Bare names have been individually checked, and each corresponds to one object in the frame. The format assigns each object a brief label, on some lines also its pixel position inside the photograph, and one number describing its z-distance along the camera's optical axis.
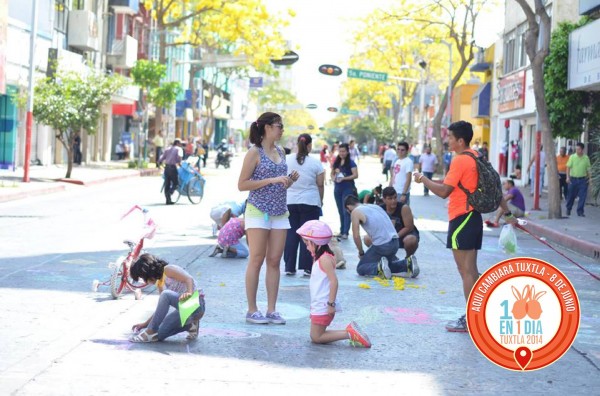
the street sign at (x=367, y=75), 56.38
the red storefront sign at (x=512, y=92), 41.87
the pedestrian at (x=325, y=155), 43.50
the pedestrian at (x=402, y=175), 17.48
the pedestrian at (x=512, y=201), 22.80
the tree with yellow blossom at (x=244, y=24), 45.00
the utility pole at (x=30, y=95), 30.69
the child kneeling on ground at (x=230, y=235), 14.11
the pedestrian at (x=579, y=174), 25.28
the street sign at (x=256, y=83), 96.47
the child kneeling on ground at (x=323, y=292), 8.28
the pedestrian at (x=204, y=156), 58.02
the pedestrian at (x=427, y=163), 33.09
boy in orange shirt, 9.05
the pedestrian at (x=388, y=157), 41.28
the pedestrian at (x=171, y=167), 26.33
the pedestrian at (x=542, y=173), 35.09
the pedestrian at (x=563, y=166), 28.62
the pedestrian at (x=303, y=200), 12.81
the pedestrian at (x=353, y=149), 33.30
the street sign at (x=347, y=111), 123.17
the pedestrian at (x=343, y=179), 17.02
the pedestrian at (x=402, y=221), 13.96
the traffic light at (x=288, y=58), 47.56
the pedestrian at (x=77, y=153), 49.35
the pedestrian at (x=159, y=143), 51.08
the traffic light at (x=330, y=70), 51.19
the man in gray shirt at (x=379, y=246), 12.91
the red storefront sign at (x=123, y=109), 59.56
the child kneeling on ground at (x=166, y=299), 8.17
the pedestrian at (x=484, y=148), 43.94
